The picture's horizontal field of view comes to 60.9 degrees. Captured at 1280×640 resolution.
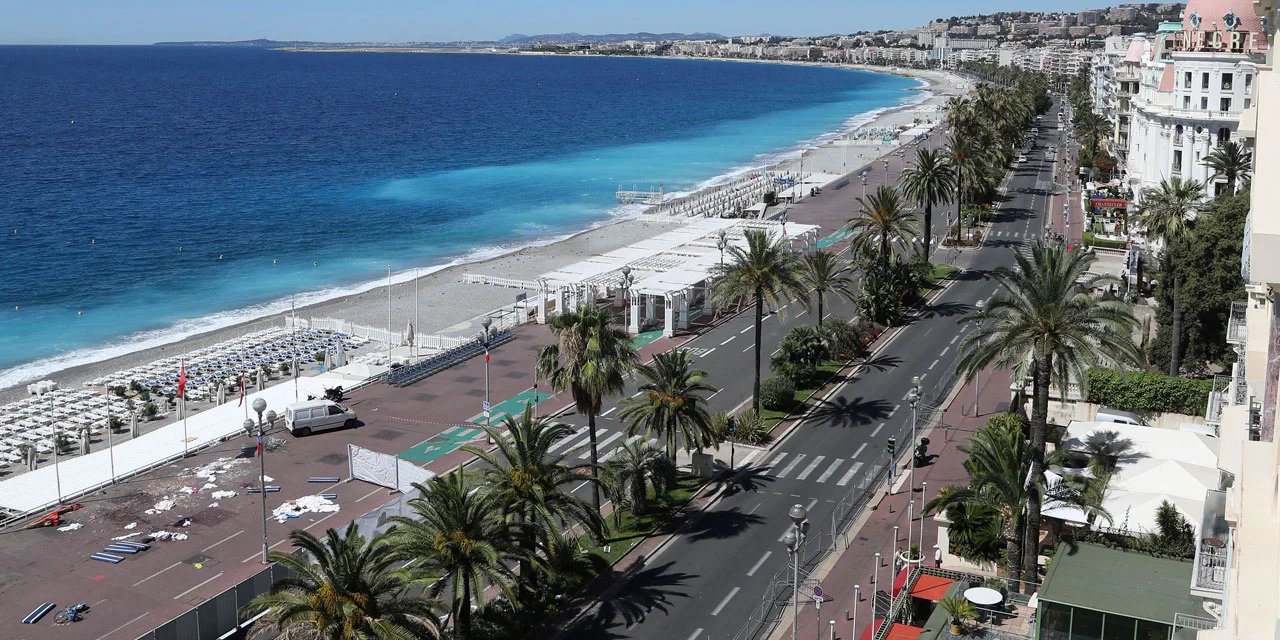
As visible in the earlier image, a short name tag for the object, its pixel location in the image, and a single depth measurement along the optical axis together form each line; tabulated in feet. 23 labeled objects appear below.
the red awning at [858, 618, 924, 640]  90.22
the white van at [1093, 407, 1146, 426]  131.85
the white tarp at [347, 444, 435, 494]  124.26
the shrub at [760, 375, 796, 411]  148.97
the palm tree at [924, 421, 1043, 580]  96.78
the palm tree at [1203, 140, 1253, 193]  189.16
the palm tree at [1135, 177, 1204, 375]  156.35
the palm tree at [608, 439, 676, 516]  117.39
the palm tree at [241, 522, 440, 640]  74.84
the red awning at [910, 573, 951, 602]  96.27
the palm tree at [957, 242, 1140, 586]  98.27
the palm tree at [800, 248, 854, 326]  174.09
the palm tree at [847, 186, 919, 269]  184.96
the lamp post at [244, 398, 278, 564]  105.40
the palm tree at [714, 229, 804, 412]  143.54
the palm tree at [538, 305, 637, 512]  112.06
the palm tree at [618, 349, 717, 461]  118.52
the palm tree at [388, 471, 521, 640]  85.10
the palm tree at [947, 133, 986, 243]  248.11
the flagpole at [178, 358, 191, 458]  142.10
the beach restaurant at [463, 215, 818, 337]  192.54
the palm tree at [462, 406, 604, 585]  95.09
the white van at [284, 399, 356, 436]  144.15
